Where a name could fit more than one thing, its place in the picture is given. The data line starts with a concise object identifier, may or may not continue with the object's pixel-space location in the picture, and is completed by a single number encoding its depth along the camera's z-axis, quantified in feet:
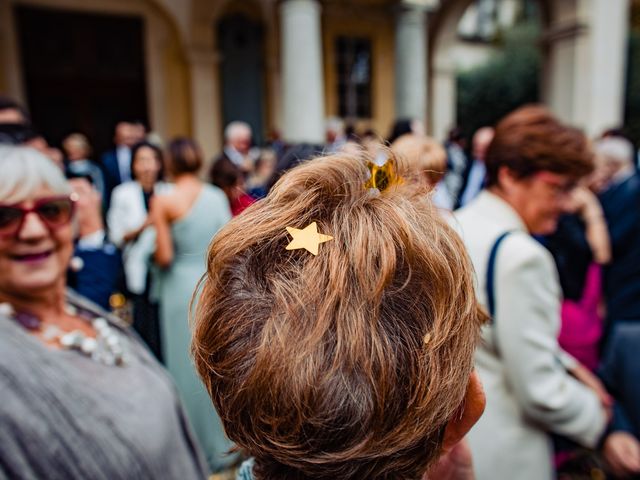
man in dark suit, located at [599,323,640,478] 5.13
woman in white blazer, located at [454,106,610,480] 4.54
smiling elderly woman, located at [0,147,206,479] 3.57
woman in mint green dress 9.64
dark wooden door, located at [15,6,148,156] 30.50
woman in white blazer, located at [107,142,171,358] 10.35
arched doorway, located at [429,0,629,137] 25.39
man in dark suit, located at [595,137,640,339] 7.66
